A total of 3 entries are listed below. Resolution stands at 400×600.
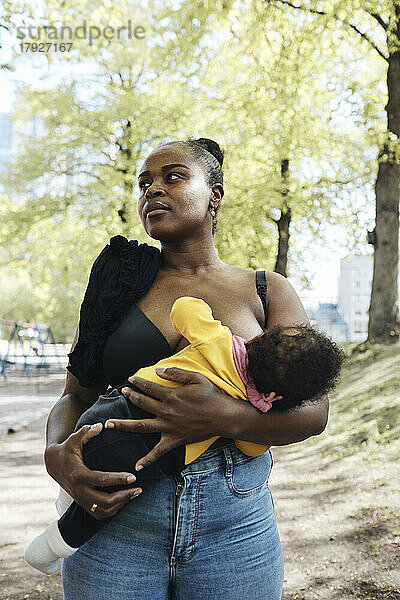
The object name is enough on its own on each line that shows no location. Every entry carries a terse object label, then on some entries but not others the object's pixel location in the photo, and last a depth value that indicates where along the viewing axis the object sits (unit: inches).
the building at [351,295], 3140.0
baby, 53.7
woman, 52.6
